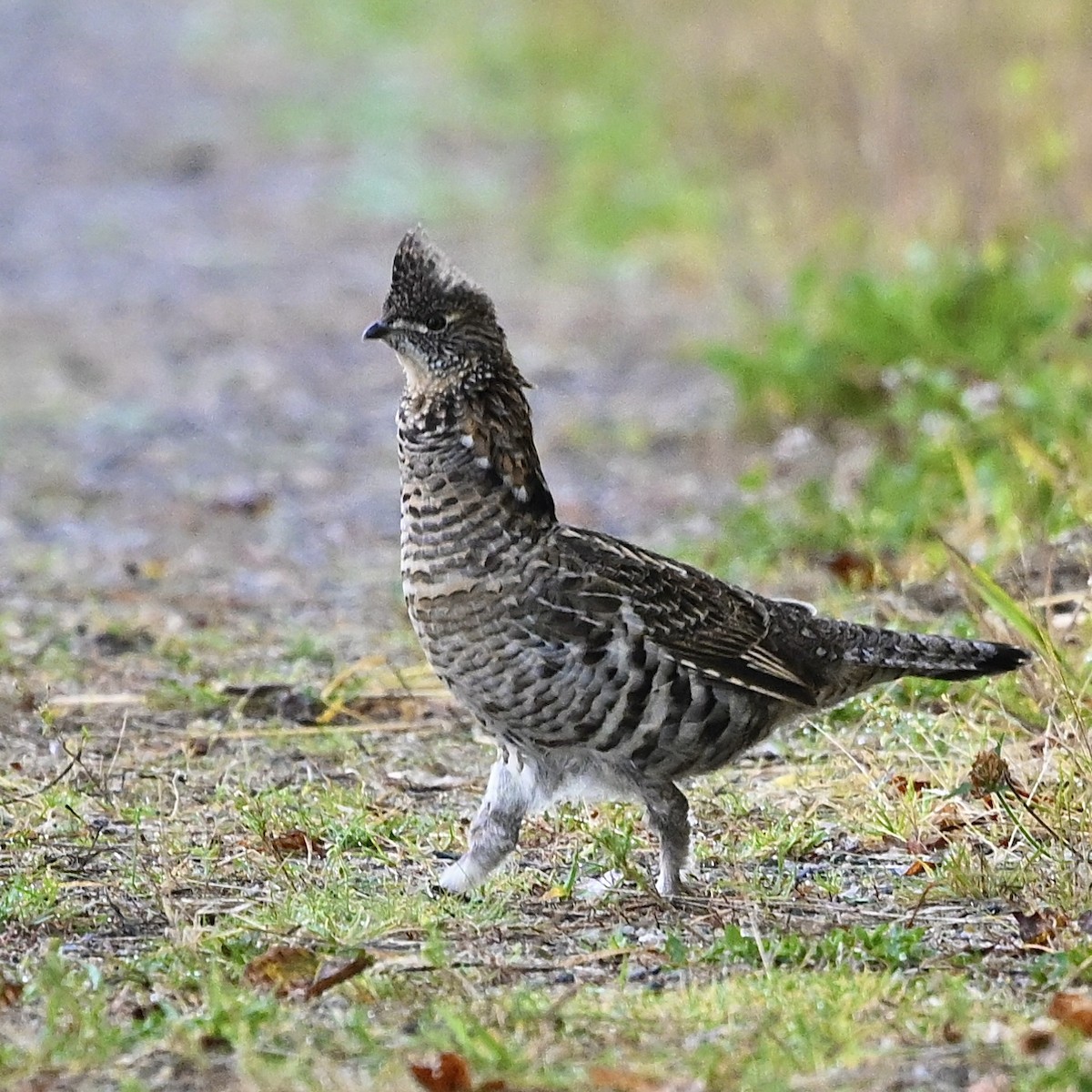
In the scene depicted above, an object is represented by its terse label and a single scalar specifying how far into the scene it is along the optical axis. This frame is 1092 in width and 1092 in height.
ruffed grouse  8.73
